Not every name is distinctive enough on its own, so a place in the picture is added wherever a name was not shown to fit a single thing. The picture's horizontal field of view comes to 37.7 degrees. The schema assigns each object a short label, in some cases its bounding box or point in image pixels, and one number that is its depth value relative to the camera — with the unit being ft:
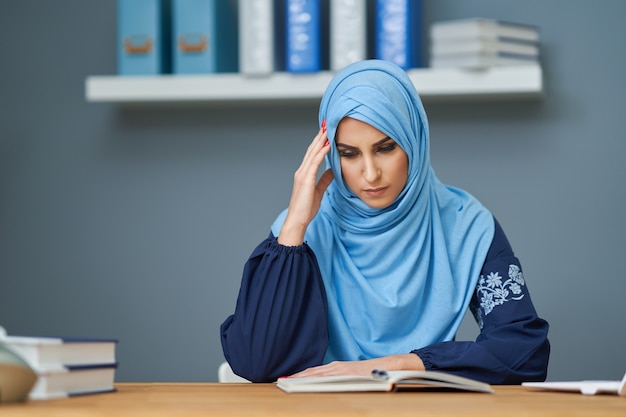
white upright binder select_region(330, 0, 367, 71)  9.64
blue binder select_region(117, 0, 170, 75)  10.02
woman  6.12
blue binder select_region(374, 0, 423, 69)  9.55
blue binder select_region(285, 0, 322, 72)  9.71
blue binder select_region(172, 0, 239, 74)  9.91
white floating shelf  9.55
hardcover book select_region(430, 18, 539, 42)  9.45
